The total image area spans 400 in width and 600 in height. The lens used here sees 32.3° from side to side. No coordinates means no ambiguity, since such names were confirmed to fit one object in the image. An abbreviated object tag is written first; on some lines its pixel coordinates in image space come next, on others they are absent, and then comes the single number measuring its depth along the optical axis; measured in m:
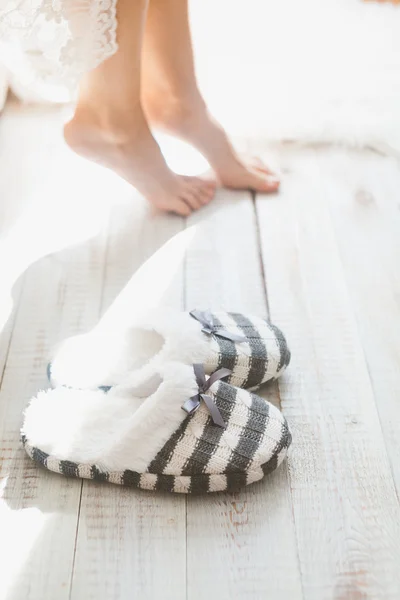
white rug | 1.50
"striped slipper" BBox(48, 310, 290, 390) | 0.98
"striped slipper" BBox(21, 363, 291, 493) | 0.89
